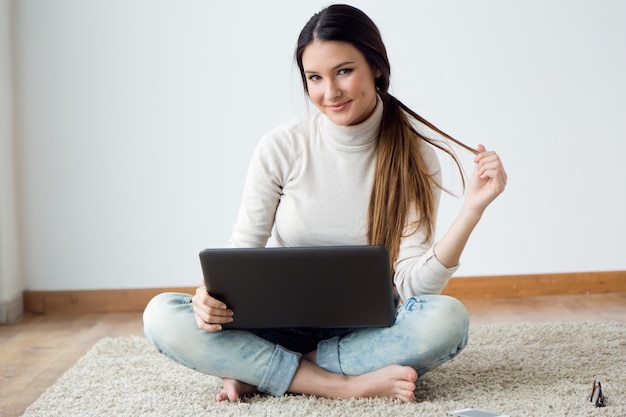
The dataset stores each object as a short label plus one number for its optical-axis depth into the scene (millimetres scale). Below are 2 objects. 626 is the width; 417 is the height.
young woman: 2958
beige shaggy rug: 2916
